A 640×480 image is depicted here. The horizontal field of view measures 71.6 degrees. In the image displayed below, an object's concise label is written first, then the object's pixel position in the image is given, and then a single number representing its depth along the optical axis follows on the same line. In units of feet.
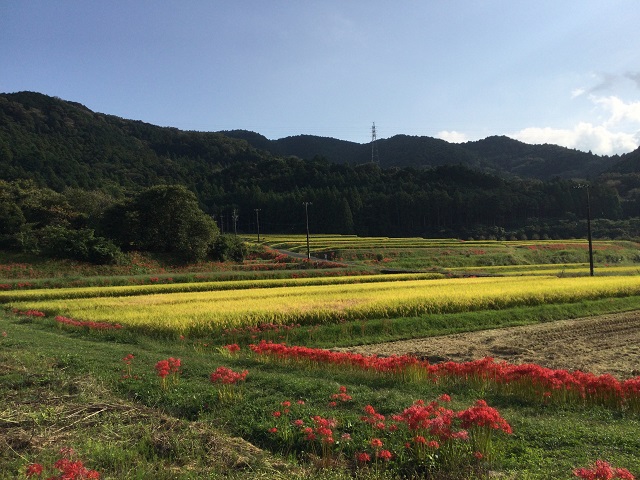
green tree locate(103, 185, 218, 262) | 157.28
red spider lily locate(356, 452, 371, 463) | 17.10
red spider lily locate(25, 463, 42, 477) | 14.61
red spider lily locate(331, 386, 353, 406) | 23.84
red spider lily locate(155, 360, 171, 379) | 26.30
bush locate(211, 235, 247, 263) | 168.45
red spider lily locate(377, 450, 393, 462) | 16.98
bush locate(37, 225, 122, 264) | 133.18
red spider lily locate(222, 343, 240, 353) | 38.12
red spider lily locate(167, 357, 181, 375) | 28.70
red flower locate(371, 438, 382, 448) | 17.38
